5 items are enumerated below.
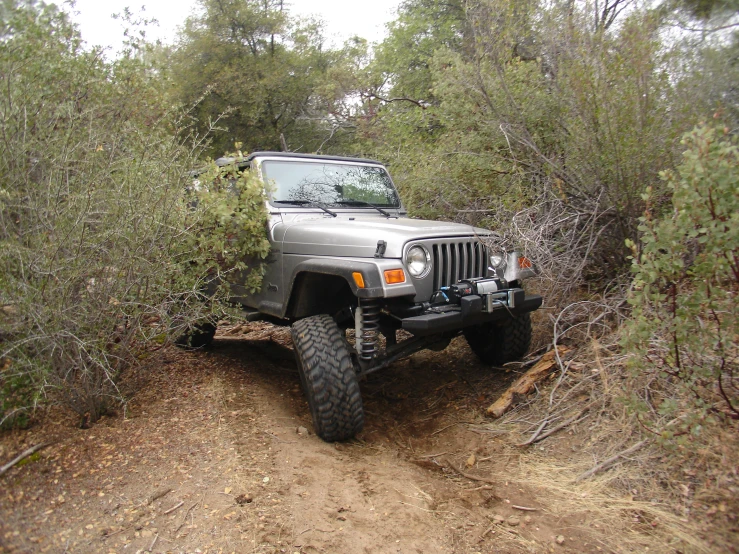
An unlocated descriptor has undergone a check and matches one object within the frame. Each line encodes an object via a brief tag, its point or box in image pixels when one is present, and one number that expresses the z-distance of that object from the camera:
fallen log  4.14
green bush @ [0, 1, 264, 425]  3.20
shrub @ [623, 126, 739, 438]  2.33
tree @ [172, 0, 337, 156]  19.27
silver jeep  3.52
